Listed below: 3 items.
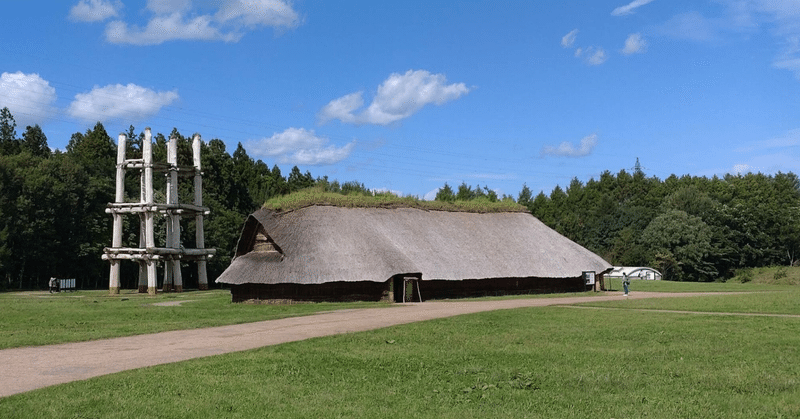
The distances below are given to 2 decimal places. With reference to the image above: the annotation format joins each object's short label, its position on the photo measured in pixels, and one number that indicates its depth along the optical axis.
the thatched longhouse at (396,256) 39.47
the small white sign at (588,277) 49.16
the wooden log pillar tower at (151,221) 56.19
